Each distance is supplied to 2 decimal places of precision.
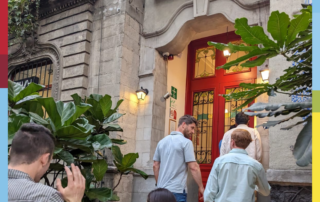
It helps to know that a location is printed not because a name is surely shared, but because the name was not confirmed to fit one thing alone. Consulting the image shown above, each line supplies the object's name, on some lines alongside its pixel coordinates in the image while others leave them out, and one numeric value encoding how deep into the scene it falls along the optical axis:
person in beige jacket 5.90
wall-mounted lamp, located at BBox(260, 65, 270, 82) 7.01
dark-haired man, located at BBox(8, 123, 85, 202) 1.77
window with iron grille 10.26
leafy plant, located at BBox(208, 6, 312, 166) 1.83
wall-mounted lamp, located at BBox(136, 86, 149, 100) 8.51
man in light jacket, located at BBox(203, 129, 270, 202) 3.70
